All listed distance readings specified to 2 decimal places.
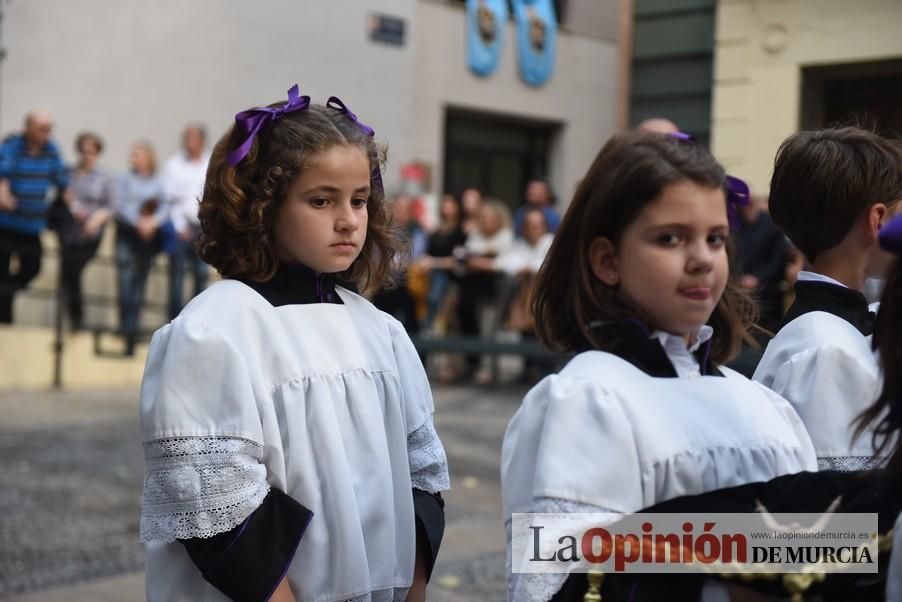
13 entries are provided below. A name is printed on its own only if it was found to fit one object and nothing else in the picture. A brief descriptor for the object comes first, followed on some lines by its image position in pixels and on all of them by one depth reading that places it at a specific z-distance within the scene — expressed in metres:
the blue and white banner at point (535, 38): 19.30
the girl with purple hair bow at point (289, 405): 2.44
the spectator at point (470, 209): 13.13
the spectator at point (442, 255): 13.05
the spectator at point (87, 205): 11.40
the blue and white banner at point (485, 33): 18.72
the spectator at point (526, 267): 11.94
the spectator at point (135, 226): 11.68
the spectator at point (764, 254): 9.90
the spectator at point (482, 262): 12.59
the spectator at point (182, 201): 11.72
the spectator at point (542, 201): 12.29
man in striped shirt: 10.54
